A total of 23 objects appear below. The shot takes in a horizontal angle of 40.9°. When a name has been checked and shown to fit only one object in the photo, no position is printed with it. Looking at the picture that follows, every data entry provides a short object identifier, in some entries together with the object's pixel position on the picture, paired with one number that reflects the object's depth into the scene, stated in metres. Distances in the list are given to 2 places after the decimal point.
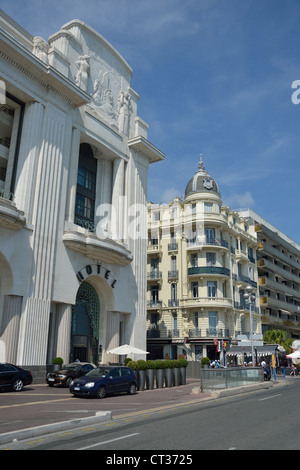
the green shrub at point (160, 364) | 23.20
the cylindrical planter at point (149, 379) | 22.17
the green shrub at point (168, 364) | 24.11
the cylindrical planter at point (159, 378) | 23.03
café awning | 39.84
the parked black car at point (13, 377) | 17.92
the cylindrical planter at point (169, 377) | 23.89
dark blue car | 16.73
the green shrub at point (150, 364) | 22.49
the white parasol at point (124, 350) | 26.08
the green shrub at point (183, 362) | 25.63
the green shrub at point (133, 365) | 21.23
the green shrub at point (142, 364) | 21.75
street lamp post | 26.89
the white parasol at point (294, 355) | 33.62
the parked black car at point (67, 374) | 21.00
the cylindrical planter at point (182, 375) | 25.61
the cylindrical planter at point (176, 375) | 24.80
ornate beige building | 43.91
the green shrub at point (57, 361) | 23.91
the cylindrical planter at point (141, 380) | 21.42
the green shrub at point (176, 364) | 24.90
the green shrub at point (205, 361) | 31.81
